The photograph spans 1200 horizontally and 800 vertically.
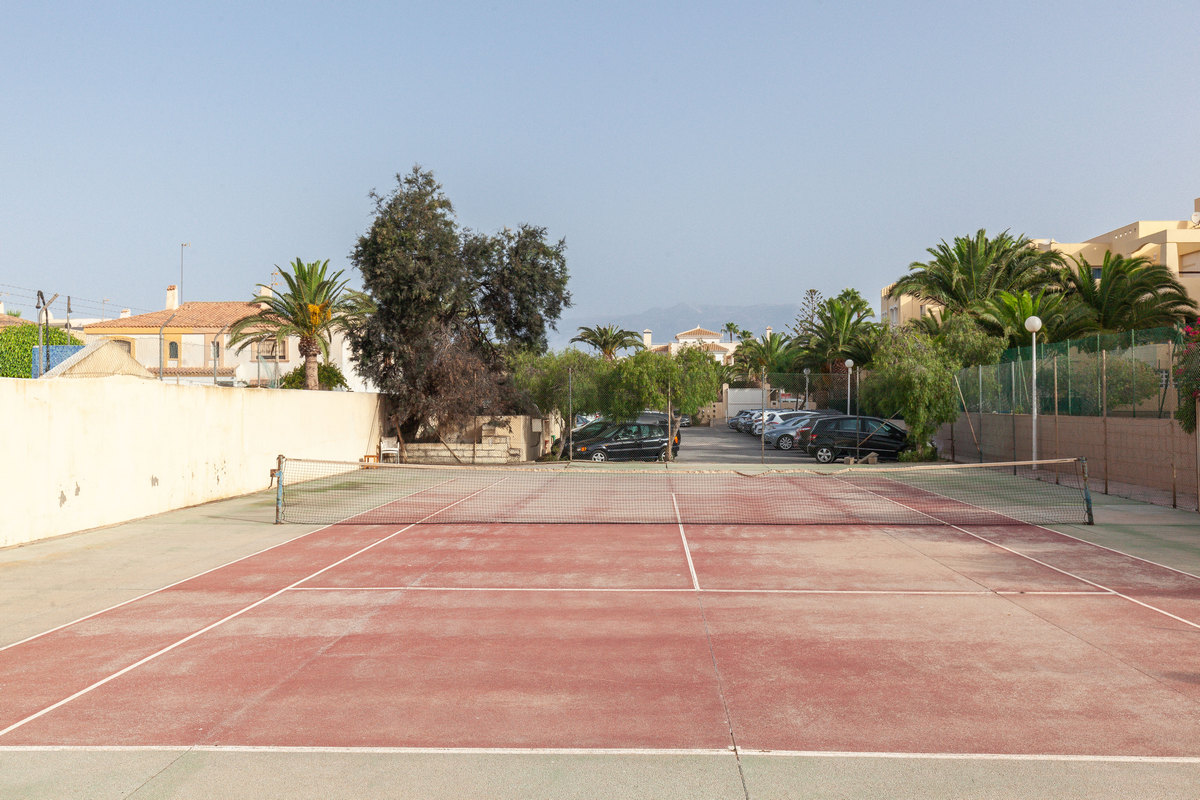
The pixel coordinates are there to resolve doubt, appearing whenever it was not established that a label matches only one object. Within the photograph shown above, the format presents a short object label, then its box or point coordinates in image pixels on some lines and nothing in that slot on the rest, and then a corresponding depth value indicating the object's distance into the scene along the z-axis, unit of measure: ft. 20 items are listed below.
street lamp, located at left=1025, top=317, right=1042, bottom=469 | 76.19
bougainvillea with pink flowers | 53.57
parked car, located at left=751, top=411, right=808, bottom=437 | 141.59
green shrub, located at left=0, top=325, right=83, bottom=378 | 107.45
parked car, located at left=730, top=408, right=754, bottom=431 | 186.15
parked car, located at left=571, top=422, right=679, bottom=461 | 102.89
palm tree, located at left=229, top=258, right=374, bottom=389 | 106.32
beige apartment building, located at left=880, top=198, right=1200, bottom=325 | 157.79
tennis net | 56.49
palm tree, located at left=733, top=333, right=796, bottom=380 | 232.55
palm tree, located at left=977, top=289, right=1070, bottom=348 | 119.14
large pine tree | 96.07
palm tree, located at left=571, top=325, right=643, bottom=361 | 215.10
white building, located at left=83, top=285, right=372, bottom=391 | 142.92
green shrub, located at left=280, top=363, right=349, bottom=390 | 140.77
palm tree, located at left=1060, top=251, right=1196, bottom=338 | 118.52
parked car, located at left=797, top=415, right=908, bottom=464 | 102.47
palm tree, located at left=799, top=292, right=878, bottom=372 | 176.14
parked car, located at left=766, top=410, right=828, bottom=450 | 129.08
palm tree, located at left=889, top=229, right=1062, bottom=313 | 135.54
